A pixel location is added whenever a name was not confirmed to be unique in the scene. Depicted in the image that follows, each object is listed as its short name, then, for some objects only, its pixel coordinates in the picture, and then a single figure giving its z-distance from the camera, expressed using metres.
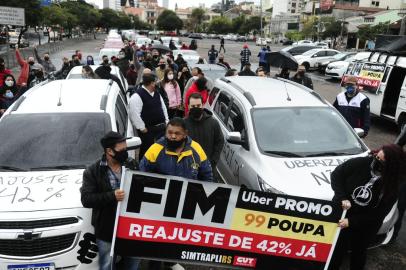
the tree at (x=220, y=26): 107.00
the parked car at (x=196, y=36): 75.88
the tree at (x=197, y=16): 129.50
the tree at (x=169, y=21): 104.12
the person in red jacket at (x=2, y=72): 8.70
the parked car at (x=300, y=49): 29.33
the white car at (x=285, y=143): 4.58
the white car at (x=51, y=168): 3.59
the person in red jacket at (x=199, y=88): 7.21
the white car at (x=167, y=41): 31.78
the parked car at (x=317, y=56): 26.11
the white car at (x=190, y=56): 16.95
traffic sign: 20.00
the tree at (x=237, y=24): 104.94
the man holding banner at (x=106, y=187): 3.40
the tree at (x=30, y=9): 30.41
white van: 10.30
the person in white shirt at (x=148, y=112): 6.27
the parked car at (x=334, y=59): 23.91
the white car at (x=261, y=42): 58.23
